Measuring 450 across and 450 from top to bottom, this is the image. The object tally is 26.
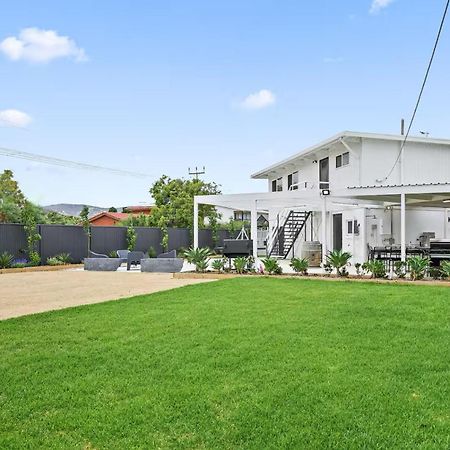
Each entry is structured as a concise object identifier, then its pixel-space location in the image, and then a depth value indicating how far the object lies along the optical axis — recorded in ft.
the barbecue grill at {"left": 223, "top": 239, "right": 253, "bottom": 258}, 61.57
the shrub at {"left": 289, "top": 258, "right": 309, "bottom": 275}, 48.19
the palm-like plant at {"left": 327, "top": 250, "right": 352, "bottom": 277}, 45.96
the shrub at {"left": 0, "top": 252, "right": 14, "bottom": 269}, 62.18
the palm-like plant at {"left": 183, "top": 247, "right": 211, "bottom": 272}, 54.03
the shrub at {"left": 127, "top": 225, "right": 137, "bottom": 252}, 81.12
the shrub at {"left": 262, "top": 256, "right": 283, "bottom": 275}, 48.91
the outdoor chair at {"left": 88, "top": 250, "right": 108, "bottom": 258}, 65.97
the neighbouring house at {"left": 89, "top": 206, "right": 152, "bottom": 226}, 180.95
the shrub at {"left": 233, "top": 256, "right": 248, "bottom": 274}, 51.24
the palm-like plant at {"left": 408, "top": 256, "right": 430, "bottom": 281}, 42.19
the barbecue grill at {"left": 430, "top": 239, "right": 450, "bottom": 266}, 45.34
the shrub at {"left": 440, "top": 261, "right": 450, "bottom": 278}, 41.53
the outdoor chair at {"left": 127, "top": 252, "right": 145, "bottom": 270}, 64.47
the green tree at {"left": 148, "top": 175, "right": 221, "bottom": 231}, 130.72
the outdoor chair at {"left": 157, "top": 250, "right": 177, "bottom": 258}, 63.52
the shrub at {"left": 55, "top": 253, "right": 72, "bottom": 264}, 70.40
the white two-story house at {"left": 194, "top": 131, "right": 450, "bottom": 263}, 59.55
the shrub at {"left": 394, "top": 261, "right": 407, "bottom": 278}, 43.93
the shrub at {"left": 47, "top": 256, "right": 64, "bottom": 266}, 68.69
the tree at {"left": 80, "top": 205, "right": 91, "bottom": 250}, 75.61
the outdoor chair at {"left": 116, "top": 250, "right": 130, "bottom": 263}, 74.18
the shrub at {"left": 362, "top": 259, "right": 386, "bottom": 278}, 43.75
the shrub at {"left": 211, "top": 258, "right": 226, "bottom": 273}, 52.70
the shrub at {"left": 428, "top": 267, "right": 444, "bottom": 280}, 42.90
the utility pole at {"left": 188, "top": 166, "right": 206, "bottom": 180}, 157.07
